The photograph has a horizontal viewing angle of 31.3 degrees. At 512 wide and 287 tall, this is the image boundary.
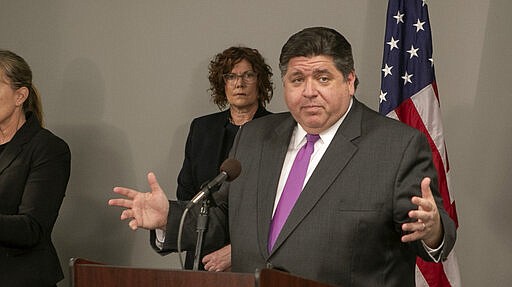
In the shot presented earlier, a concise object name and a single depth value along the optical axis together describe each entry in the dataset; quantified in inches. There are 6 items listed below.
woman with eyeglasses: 173.3
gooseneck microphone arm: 104.5
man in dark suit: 111.0
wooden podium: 90.7
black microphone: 104.5
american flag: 168.2
